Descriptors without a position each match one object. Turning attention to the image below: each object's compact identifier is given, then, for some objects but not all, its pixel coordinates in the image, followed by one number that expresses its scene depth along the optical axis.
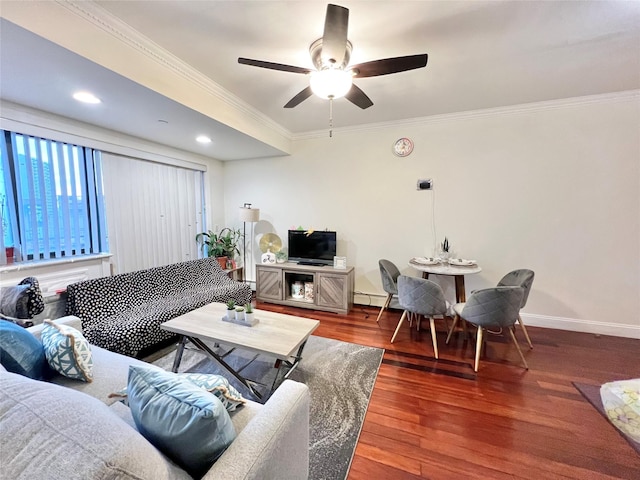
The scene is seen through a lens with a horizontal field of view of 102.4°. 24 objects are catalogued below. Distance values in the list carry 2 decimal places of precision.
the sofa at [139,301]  2.09
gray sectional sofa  0.54
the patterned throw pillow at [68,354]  1.28
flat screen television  3.82
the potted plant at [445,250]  3.33
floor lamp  4.04
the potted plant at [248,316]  2.07
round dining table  2.78
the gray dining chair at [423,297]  2.45
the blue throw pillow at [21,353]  1.14
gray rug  1.47
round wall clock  3.48
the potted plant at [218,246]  4.25
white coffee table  1.76
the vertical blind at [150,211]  3.16
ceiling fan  1.50
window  2.37
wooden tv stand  3.54
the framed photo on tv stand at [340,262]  3.69
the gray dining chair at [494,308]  2.19
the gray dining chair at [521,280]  2.52
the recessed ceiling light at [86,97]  2.11
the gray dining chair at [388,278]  3.13
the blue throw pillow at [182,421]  0.75
